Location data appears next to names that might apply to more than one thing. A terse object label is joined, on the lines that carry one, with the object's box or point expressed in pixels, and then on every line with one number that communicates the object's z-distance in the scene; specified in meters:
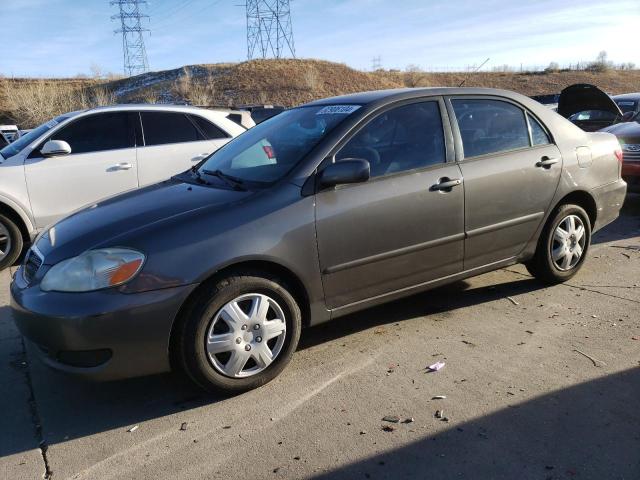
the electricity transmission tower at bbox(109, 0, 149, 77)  59.53
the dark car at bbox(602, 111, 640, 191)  7.24
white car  5.86
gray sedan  2.87
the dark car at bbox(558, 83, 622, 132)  8.98
